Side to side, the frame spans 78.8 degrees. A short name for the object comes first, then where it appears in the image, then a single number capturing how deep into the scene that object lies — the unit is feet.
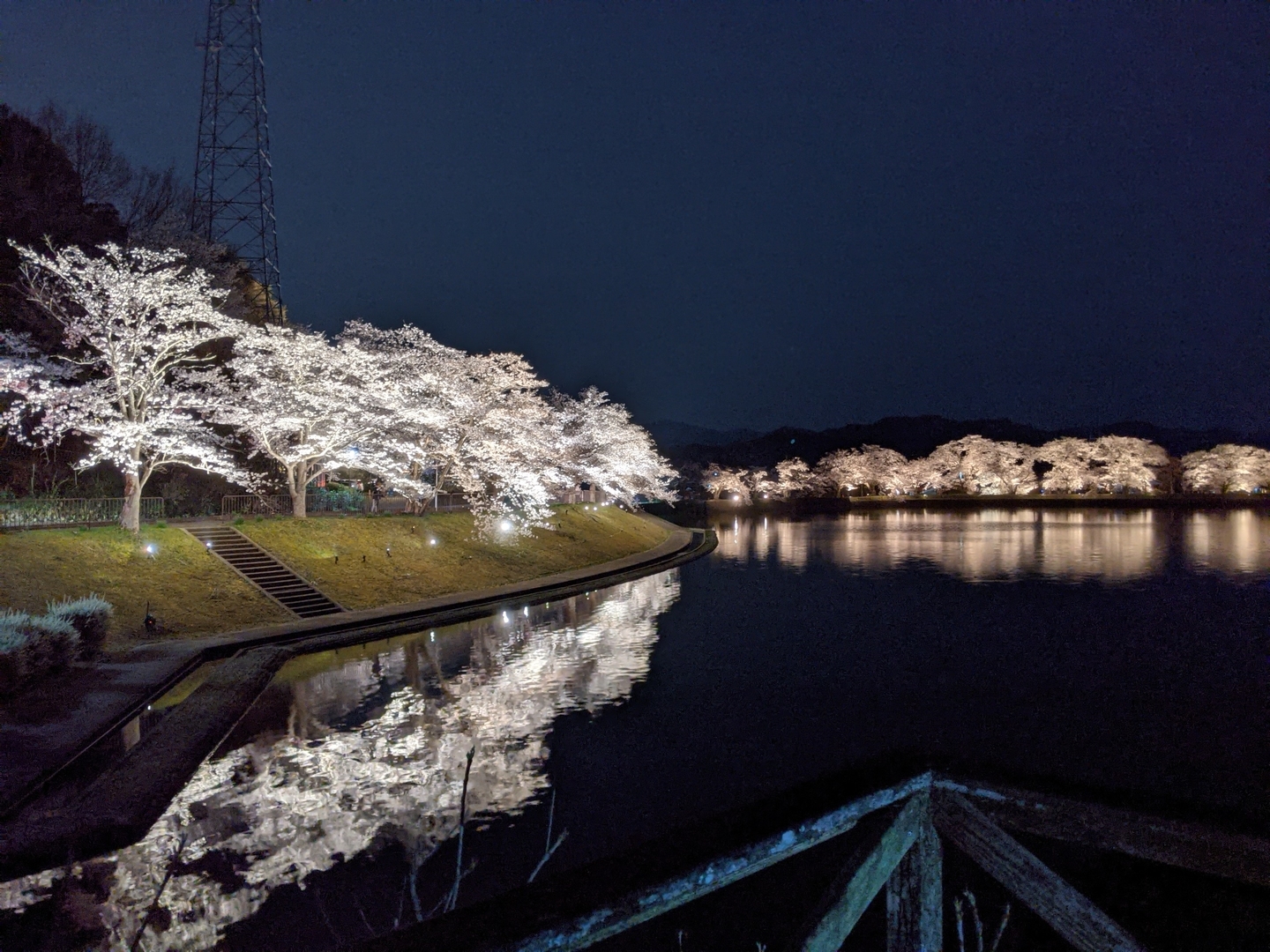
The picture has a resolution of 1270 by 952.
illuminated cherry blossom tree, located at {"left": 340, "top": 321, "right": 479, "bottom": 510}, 91.04
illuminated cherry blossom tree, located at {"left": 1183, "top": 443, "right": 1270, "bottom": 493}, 272.51
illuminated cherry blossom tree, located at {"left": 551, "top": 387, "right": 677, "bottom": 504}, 160.04
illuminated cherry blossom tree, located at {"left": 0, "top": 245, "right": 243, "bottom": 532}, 61.41
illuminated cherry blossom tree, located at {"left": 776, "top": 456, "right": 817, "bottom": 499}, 289.74
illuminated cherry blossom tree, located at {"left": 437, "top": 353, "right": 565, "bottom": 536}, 101.30
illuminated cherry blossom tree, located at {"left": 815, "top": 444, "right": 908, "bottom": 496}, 303.89
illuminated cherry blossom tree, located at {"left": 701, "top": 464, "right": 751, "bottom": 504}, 287.89
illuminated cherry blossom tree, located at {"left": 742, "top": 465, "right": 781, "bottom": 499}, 290.97
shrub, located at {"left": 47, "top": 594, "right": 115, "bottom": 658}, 45.52
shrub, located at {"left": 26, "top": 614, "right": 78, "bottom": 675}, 40.22
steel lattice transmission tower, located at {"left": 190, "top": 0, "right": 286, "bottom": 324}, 109.70
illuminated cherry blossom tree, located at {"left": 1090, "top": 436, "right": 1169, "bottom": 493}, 283.18
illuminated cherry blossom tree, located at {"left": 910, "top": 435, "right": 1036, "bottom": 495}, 297.53
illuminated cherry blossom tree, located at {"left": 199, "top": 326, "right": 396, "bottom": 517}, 80.43
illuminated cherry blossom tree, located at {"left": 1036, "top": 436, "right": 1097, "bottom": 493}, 289.33
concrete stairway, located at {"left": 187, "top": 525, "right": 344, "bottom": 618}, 65.62
